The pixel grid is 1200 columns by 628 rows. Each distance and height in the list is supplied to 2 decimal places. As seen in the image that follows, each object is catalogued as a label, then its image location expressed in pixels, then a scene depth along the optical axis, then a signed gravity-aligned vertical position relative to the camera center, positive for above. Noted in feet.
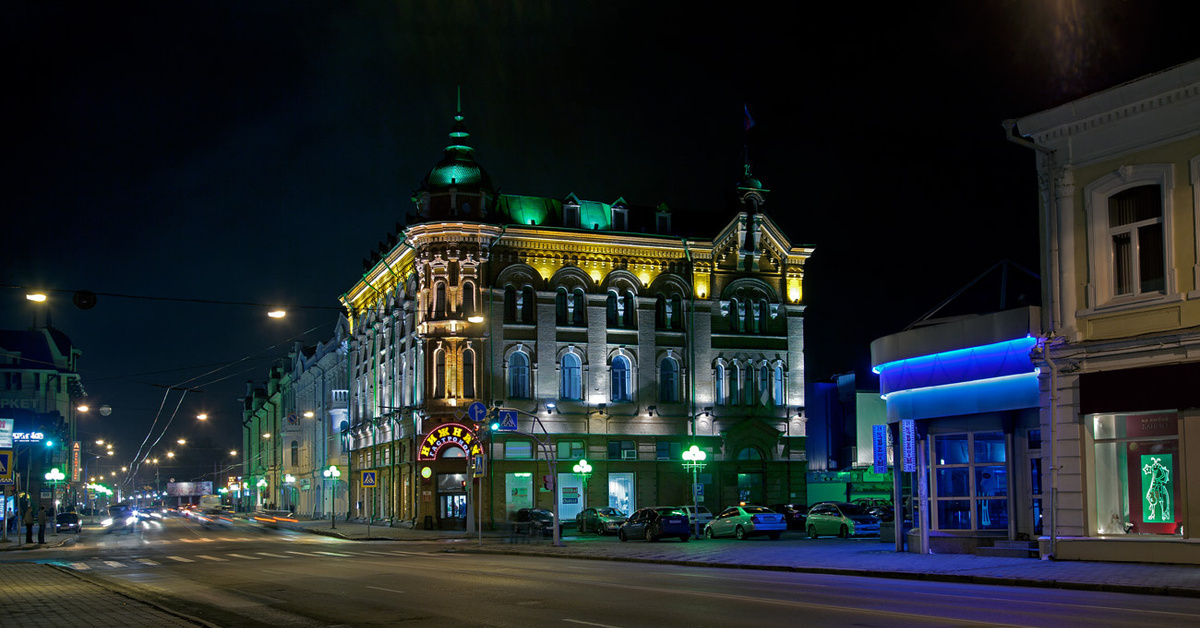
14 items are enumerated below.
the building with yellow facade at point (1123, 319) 77.15 +5.79
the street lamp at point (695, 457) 154.78 -7.11
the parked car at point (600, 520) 170.91 -16.83
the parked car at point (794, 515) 171.18 -16.45
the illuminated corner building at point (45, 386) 320.29 +11.01
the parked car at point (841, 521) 145.07 -14.88
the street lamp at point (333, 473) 228.84 -11.99
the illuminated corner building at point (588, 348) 187.52 +10.48
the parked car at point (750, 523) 147.02 -15.04
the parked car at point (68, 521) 212.84 -19.35
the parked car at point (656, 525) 148.05 -15.26
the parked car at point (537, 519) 168.45 -16.69
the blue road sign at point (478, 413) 137.18 -0.23
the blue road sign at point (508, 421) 138.72 -1.28
